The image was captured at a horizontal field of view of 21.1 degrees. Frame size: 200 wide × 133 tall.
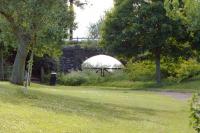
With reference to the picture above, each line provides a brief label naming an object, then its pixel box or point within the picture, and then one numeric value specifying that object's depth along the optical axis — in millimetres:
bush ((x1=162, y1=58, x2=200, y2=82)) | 43156
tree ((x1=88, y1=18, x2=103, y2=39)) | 70912
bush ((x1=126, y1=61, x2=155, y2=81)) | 46000
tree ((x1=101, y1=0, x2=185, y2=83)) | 39531
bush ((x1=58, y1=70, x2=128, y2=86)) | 45562
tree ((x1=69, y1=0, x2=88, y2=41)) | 27289
